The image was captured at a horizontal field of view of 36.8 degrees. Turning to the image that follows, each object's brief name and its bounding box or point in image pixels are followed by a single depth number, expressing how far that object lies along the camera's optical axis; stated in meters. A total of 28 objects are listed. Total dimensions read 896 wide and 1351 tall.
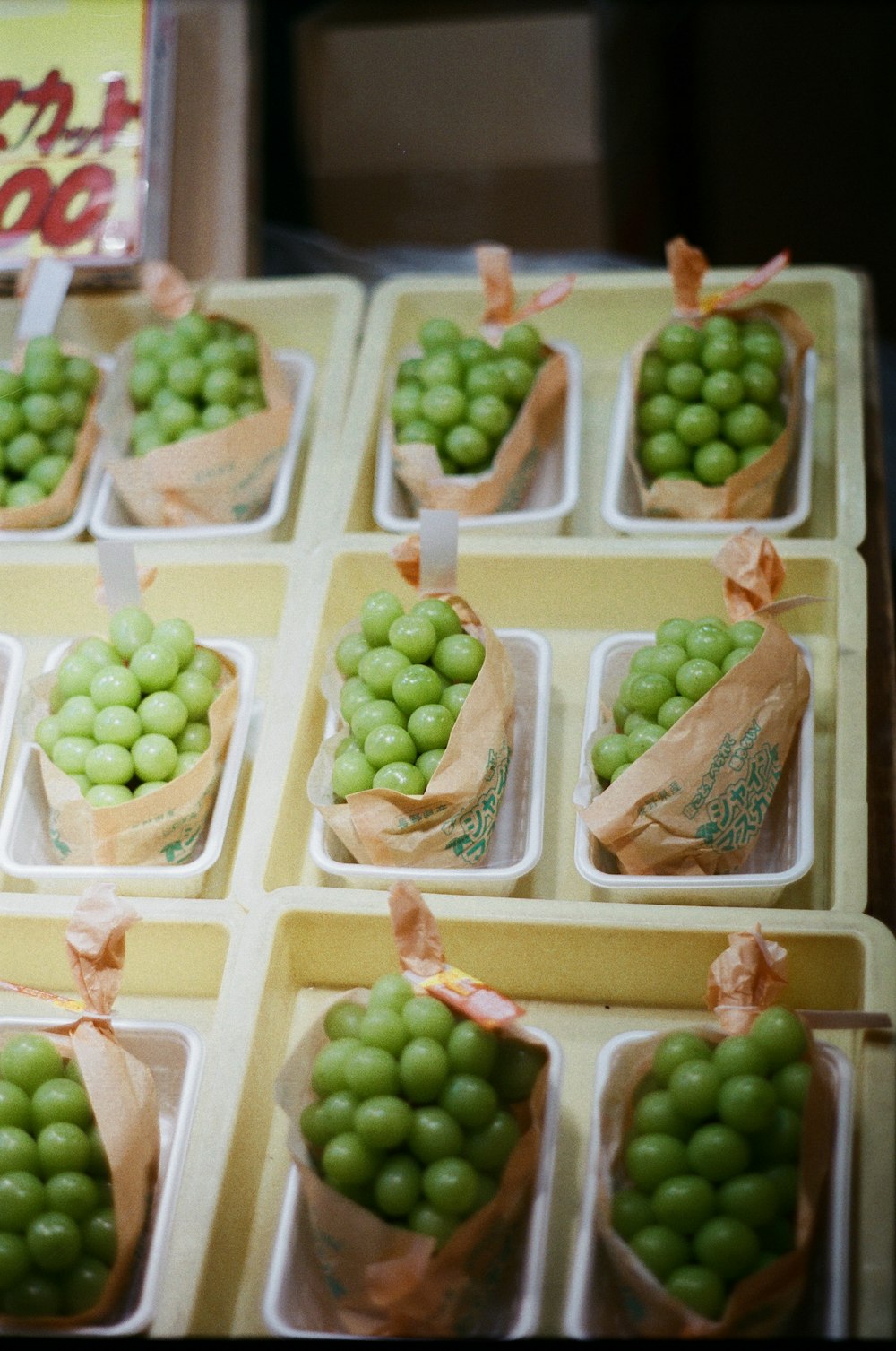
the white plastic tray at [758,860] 1.52
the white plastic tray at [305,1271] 1.24
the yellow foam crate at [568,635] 1.61
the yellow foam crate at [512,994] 1.29
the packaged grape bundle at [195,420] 1.98
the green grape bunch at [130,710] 1.64
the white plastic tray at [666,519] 1.90
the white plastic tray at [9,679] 1.76
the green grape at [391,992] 1.32
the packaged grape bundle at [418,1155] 1.21
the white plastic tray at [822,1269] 1.19
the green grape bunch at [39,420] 2.02
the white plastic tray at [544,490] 1.96
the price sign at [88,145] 2.13
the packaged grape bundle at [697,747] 1.53
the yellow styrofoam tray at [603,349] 2.00
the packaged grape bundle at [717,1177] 1.16
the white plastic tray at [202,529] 1.98
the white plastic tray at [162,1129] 1.26
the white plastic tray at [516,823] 1.57
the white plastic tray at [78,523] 2.00
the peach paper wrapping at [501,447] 1.96
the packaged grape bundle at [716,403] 1.91
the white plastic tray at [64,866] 1.61
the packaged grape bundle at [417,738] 1.56
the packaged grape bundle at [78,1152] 1.23
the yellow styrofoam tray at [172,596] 1.91
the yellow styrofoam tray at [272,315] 2.26
